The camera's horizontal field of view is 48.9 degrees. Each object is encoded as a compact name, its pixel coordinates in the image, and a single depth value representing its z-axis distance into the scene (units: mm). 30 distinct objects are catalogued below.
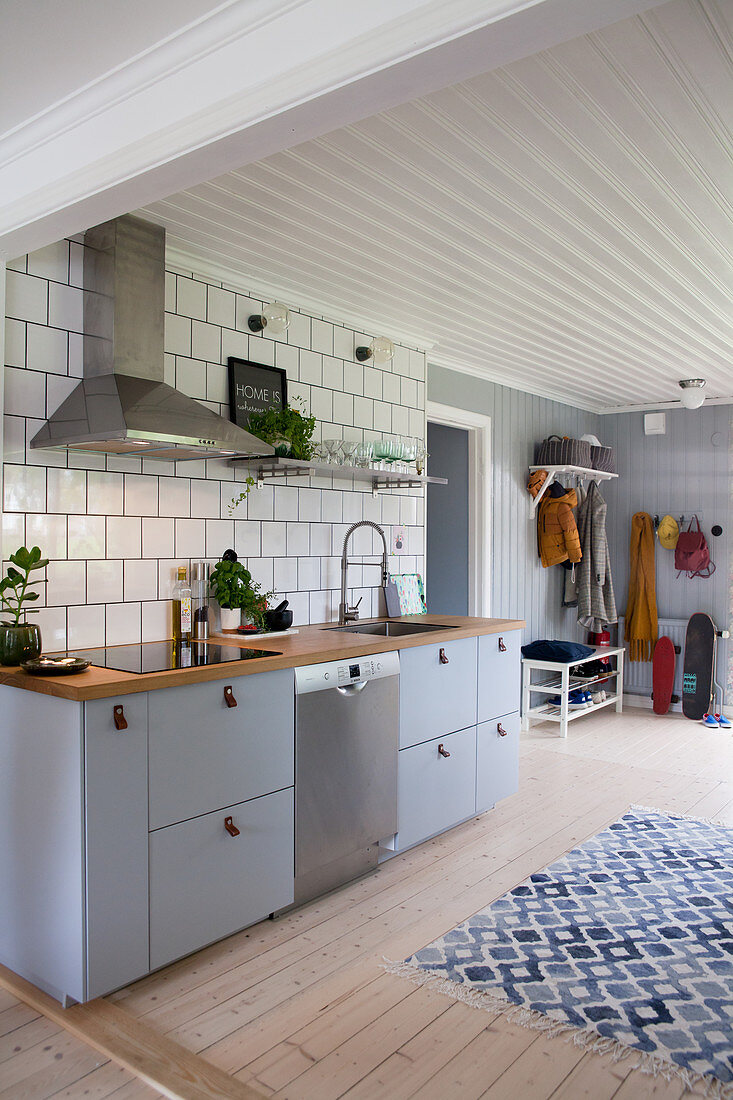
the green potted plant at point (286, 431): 3232
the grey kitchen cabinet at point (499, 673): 3777
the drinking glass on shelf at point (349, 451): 3633
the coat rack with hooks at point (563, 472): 5883
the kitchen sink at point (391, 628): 3787
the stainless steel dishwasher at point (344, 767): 2811
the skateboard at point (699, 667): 6191
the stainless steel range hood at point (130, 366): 2561
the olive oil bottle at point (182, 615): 3061
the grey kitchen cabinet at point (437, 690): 3297
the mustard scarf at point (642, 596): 6555
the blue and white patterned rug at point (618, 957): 2146
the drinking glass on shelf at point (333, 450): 3580
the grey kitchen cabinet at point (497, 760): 3779
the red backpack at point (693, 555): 6312
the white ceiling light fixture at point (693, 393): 5658
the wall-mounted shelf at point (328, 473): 3275
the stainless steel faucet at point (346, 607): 3760
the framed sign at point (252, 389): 3330
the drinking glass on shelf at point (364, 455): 3678
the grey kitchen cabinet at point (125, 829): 2152
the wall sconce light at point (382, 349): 3821
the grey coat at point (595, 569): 6344
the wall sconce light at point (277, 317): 3236
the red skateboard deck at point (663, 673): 6320
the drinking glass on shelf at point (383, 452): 3811
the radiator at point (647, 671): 6457
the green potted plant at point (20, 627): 2438
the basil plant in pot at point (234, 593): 3189
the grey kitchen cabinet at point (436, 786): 3312
